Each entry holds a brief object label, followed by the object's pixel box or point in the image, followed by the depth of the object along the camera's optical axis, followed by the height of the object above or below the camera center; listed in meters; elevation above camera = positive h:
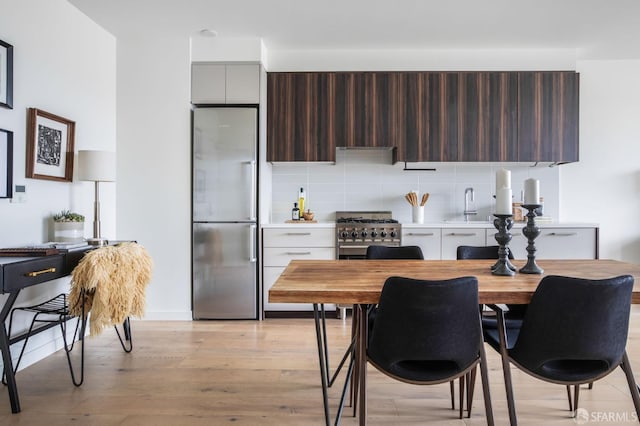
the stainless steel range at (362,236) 3.99 -0.23
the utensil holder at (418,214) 4.37 -0.02
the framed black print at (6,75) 2.59 +0.85
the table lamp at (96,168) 3.14 +0.32
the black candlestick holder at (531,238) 2.03 -0.13
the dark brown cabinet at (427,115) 4.13 +0.98
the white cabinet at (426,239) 3.99 -0.26
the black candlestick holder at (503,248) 2.01 -0.17
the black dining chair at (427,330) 1.55 -0.45
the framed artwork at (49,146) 2.82 +0.46
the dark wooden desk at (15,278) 2.06 -0.37
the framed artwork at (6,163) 2.59 +0.29
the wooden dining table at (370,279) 1.63 -0.31
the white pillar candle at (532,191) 2.01 +0.11
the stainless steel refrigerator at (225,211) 3.93 +0.00
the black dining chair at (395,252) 2.73 -0.27
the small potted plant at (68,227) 2.94 -0.13
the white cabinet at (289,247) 4.00 -0.35
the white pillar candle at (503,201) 2.04 +0.06
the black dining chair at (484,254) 2.62 -0.27
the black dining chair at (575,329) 1.55 -0.45
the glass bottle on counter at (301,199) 4.52 +0.14
